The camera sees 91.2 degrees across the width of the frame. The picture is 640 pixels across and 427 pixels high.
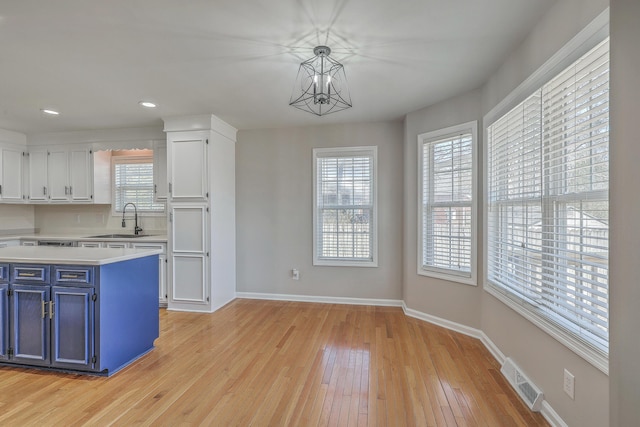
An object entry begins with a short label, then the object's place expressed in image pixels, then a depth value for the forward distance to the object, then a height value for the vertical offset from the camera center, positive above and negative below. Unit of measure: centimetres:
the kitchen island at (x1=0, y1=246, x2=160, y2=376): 240 -78
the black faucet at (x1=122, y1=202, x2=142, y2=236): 478 -12
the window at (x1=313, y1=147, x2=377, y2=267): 436 +10
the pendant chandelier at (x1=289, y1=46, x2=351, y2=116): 245 +125
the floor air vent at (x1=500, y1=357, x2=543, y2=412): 203 -121
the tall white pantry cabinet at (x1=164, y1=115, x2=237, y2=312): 404 +2
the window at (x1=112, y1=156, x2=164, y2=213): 487 +46
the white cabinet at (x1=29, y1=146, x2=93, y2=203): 473 +57
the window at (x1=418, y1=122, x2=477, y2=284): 328 +11
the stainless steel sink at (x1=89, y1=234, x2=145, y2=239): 440 -35
